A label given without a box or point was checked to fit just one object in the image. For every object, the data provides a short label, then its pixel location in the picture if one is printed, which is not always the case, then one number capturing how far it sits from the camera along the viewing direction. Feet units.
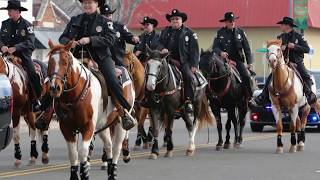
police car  79.61
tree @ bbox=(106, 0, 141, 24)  175.41
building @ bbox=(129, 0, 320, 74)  186.09
